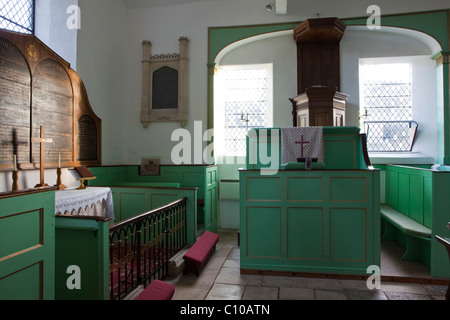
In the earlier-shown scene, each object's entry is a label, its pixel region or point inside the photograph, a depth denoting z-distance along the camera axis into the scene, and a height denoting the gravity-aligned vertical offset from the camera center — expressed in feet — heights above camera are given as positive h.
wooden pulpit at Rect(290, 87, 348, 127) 17.38 +3.19
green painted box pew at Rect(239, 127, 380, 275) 11.69 -2.14
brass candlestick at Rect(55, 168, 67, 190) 13.42 -0.92
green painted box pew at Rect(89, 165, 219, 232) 18.34 -1.25
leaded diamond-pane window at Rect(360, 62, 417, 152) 21.04 +4.03
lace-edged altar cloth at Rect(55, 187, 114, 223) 11.19 -1.68
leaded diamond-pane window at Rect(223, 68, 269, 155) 22.45 +4.38
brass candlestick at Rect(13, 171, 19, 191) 11.56 -0.76
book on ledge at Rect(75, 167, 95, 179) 14.52 -0.58
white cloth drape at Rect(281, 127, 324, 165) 12.51 +0.73
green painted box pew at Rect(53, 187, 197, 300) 7.67 -2.50
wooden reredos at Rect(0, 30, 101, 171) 11.80 +2.48
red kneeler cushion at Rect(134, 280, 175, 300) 8.24 -3.73
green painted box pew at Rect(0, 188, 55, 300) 5.06 -1.56
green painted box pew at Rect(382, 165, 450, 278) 11.67 -2.29
